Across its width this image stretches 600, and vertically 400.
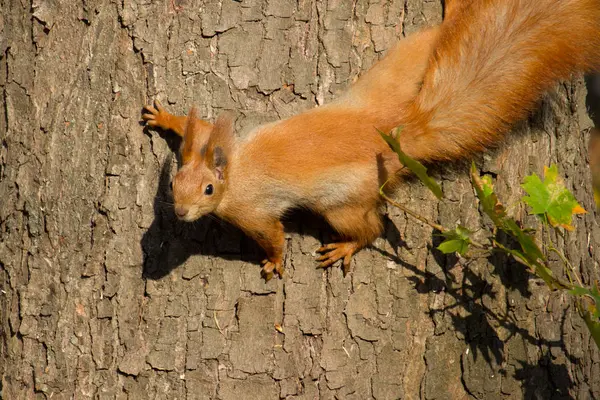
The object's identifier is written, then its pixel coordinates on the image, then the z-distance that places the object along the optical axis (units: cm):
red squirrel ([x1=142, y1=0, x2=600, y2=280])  553
